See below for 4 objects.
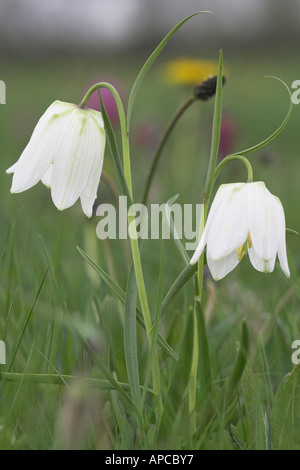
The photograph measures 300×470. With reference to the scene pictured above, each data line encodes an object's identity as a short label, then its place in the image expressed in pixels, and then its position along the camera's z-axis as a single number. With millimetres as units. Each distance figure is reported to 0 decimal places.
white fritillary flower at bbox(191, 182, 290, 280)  978
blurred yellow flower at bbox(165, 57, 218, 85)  1901
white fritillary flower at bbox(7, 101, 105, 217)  988
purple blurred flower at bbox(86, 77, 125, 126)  1419
